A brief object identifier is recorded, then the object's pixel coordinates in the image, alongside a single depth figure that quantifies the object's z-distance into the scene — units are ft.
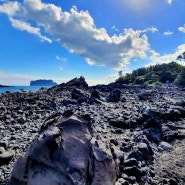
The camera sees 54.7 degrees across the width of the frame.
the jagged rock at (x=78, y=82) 105.06
